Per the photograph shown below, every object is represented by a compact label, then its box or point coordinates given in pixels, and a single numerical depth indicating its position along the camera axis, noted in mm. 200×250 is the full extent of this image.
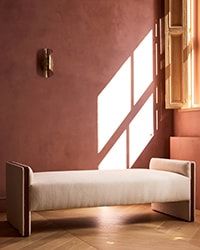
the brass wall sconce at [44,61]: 4531
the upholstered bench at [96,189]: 3326
